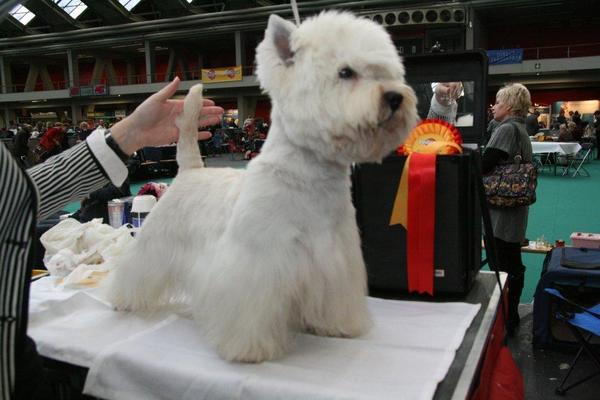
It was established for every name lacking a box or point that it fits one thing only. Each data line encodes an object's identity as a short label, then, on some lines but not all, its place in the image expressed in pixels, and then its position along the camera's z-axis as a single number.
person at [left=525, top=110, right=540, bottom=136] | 11.08
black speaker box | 1.39
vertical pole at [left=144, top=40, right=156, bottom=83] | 21.39
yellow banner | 19.97
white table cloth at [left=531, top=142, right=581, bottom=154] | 9.57
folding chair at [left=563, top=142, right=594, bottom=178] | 9.66
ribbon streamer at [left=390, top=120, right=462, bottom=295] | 1.39
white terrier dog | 0.91
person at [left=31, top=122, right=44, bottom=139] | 13.54
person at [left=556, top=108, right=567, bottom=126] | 14.52
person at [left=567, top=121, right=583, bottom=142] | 11.86
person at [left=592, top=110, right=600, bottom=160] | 13.42
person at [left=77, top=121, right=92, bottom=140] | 12.20
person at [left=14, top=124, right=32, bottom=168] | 9.67
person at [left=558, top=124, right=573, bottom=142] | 10.95
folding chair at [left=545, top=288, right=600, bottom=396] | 2.23
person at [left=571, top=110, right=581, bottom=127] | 13.26
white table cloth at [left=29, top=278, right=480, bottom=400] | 0.93
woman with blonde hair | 3.06
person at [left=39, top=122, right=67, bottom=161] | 7.90
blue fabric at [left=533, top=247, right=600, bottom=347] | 2.61
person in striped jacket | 0.86
